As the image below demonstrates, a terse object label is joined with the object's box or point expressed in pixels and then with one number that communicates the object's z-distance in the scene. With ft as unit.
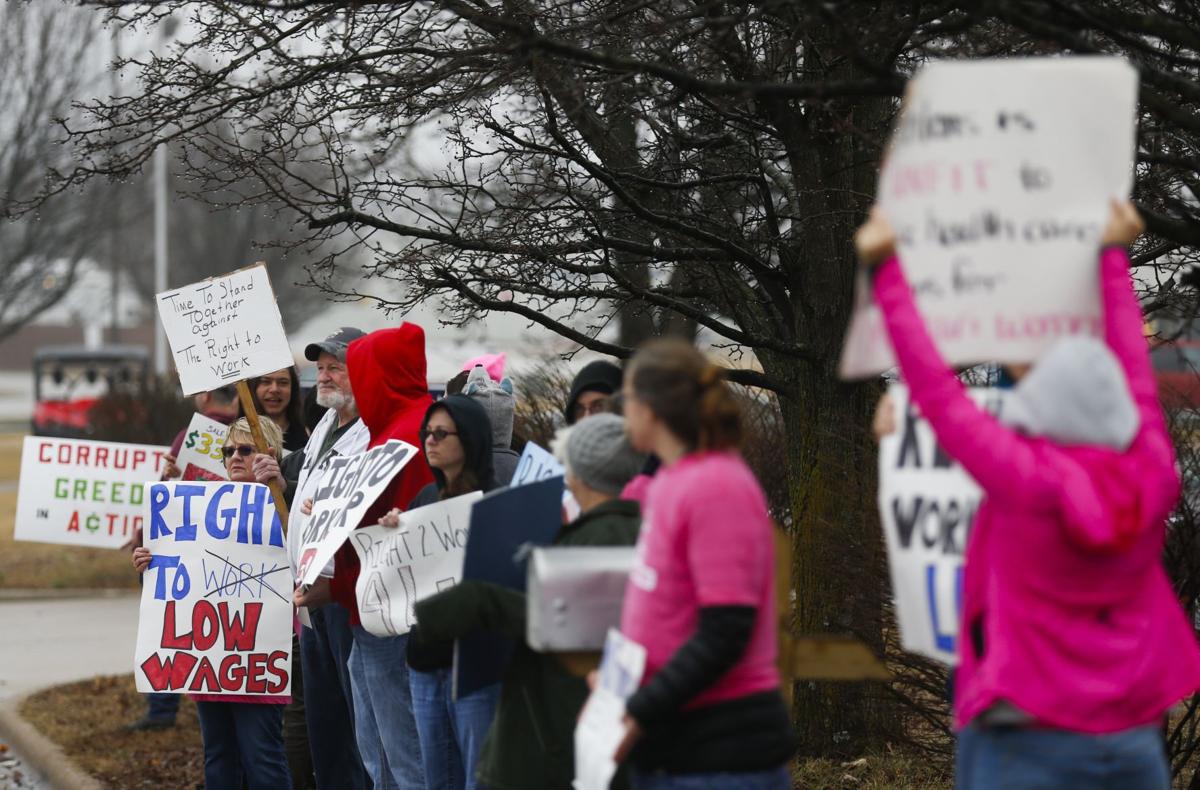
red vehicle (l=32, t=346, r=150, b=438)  278.67
